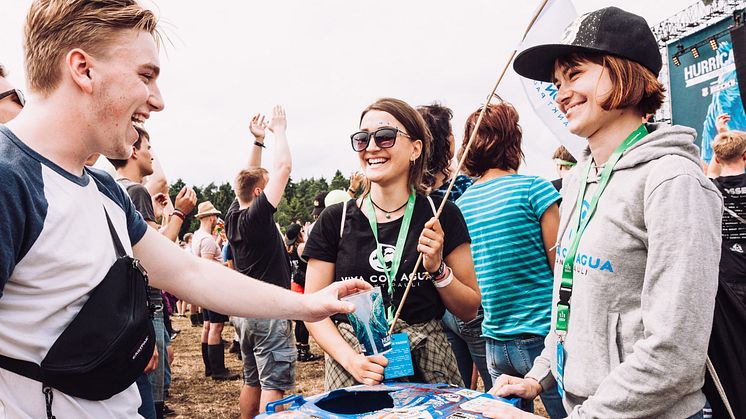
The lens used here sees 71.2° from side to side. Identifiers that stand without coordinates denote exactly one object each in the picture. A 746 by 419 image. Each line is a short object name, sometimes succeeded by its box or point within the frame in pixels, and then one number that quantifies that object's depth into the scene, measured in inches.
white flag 97.7
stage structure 721.6
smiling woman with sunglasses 86.2
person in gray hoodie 54.4
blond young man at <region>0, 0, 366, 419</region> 46.2
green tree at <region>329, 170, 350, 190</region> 3031.5
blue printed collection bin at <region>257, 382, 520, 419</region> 60.2
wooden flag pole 82.0
